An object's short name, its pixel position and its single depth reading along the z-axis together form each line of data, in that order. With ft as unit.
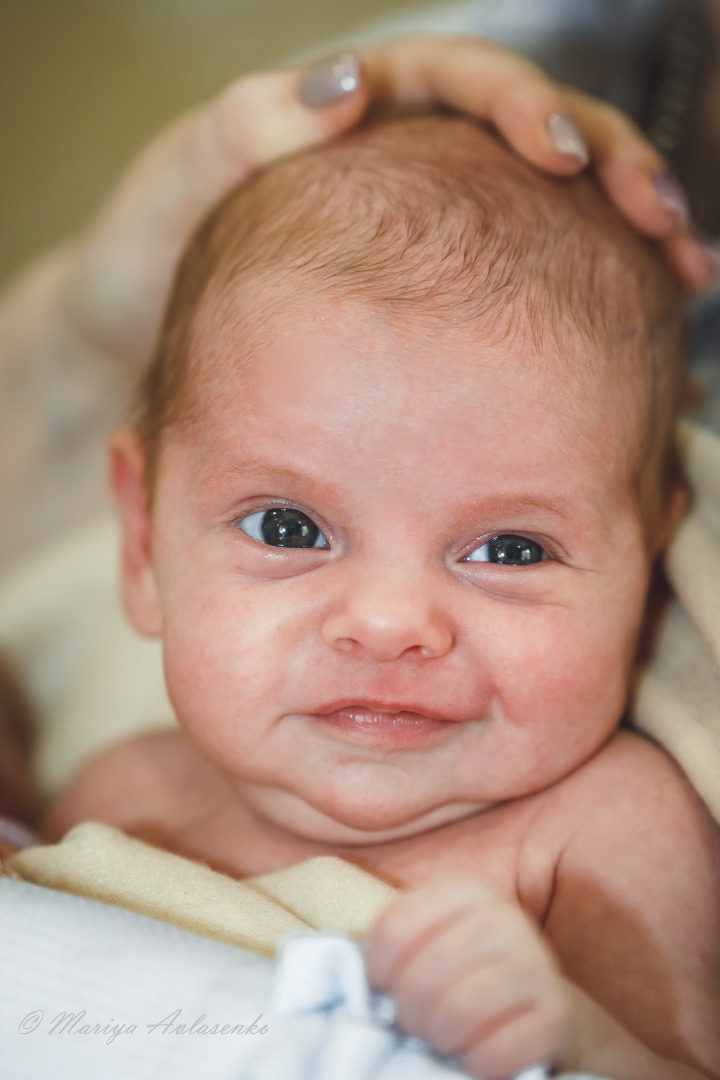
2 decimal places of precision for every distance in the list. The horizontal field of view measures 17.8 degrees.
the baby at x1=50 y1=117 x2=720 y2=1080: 1.32
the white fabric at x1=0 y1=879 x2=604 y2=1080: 1.18
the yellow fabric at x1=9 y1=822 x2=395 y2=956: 1.30
